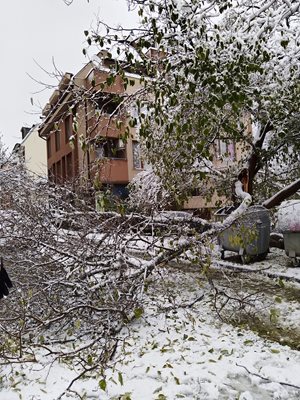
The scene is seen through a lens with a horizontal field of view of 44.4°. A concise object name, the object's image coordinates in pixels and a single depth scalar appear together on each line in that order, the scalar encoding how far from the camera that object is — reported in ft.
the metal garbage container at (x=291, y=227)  25.73
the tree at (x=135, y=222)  14.25
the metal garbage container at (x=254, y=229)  26.11
